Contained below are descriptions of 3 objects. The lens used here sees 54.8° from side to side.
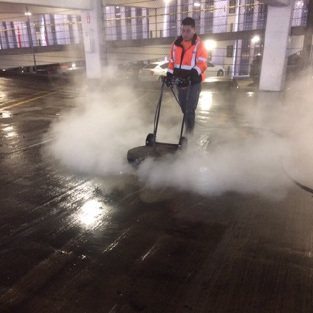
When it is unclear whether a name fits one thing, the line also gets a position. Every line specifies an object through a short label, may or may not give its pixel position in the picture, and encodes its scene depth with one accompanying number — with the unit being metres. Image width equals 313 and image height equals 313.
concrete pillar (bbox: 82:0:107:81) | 12.74
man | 4.71
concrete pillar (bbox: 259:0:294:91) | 10.33
